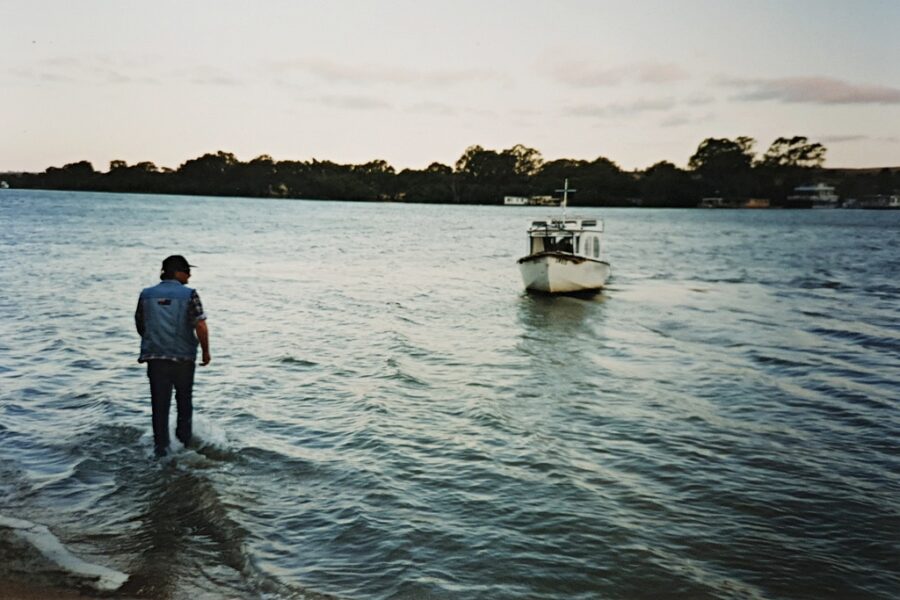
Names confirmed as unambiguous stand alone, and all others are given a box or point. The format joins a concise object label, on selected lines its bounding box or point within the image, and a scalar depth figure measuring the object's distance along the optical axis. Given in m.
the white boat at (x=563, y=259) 30.08
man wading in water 8.51
